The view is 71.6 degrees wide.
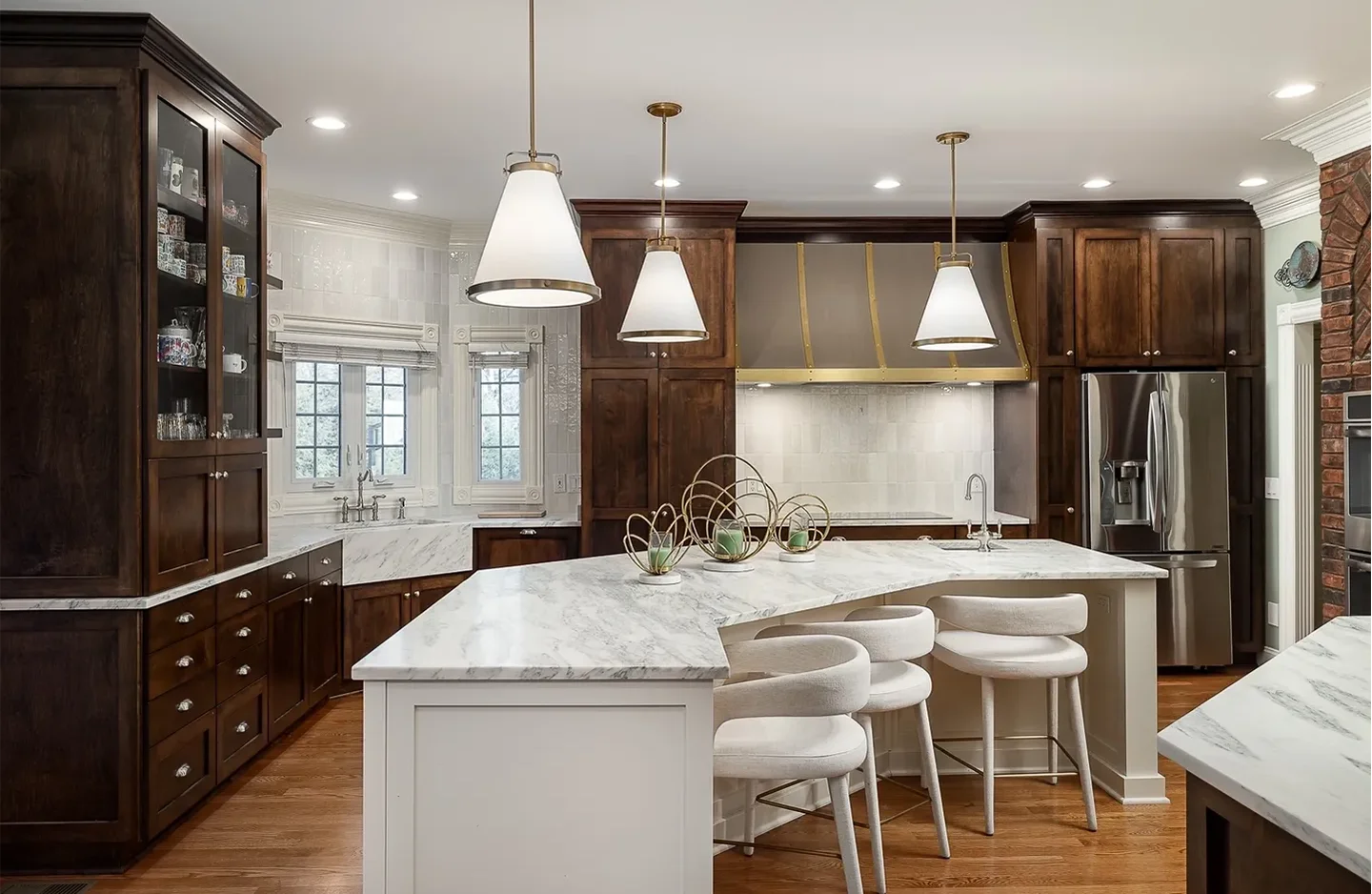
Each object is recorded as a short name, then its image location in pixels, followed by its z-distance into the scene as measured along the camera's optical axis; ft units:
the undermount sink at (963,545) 13.08
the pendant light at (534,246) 7.92
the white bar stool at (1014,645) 10.37
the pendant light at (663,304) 11.25
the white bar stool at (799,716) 7.38
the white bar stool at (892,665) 9.11
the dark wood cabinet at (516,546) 18.02
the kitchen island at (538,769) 6.83
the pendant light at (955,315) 12.34
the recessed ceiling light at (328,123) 13.20
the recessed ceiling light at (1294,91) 12.25
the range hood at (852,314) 18.53
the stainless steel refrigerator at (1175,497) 17.70
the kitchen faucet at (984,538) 12.88
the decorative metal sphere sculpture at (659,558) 10.32
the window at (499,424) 19.89
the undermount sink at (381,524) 16.71
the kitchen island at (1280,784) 3.70
